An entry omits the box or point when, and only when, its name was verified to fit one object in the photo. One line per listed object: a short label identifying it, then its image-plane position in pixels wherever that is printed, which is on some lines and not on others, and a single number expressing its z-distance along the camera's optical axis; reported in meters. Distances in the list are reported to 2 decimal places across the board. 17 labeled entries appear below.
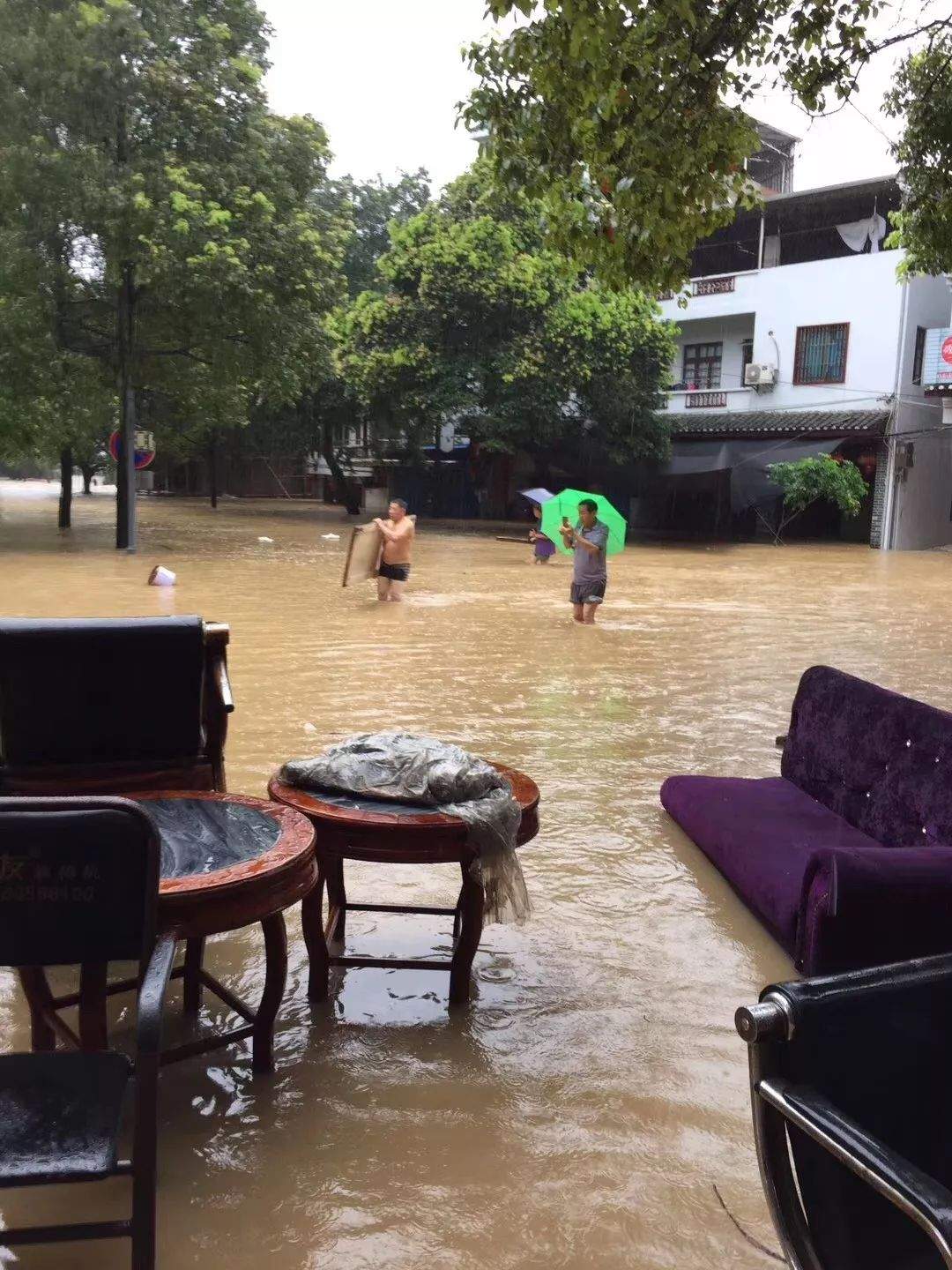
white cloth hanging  28.60
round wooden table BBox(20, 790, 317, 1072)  2.82
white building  28.19
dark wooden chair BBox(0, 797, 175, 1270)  2.25
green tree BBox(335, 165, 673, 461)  28.28
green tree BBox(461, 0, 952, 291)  6.68
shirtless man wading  15.09
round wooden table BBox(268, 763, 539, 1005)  3.41
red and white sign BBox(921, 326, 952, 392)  26.31
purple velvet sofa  3.25
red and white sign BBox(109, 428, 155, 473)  21.34
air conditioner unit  30.17
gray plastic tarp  3.51
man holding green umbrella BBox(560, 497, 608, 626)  12.94
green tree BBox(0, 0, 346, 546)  18.67
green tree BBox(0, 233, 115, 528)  19.38
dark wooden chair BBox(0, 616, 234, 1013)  3.88
